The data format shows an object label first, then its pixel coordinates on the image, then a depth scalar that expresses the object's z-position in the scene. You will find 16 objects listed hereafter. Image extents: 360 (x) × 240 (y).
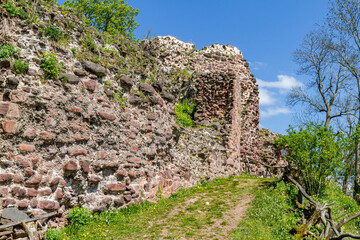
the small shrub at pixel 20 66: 6.18
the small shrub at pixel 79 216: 6.70
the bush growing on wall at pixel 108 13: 24.97
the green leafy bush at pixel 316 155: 10.49
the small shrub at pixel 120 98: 8.28
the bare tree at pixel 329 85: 20.73
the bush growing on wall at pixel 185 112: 13.75
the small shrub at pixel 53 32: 7.11
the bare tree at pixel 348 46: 17.73
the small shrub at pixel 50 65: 6.72
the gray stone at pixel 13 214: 5.40
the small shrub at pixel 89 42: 8.07
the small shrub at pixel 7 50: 6.04
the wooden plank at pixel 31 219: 5.17
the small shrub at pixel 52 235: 5.95
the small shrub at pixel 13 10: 6.51
